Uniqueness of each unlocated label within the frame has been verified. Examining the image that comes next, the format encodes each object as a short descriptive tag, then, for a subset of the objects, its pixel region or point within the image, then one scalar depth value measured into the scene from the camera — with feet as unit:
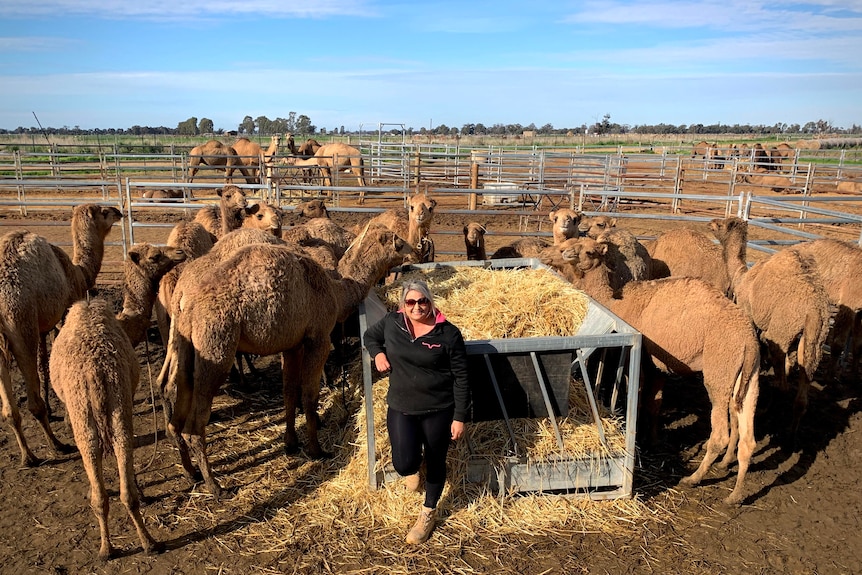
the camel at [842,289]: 24.76
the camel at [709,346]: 17.29
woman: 14.47
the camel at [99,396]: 14.49
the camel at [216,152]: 83.81
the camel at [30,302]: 18.88
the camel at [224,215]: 31.07
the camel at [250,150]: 87.04
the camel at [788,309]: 20.33
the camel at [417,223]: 31.94
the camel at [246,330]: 16.52
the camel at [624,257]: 25.66
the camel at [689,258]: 26.61
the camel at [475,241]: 32.63
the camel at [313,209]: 37.70
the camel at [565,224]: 29.71
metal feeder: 16.01
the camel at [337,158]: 83.56
